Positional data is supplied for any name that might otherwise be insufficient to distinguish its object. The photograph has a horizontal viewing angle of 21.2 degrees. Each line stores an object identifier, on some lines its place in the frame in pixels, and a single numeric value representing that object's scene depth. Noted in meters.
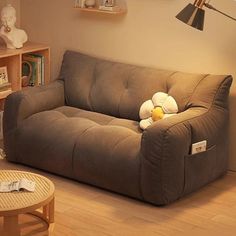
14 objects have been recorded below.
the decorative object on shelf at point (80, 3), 4.95
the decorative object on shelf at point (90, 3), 4.95
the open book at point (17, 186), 3.37
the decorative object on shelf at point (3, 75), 4.99
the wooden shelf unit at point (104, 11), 4.80
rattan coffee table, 3.17
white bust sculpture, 5.00
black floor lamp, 3.92
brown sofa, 3.85
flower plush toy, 4.20
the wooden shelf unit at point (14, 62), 4.94
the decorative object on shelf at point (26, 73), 5.25
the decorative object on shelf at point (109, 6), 4.79
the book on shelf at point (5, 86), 4.97
